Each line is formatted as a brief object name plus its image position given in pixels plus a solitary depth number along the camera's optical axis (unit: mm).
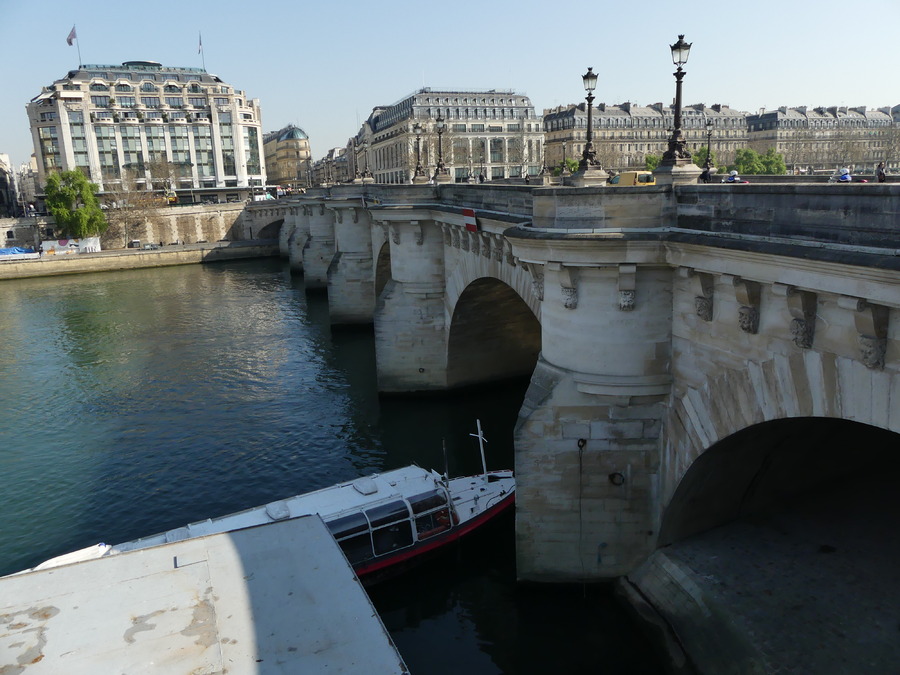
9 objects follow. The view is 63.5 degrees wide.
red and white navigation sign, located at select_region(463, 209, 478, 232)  22828
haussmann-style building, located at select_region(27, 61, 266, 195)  110000
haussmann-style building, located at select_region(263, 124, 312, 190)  185750
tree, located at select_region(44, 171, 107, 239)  84562
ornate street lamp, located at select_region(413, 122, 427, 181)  32581
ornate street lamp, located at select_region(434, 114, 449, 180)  31188
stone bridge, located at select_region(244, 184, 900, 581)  9727
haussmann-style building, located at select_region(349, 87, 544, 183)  112875
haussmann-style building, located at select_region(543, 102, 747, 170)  100938
